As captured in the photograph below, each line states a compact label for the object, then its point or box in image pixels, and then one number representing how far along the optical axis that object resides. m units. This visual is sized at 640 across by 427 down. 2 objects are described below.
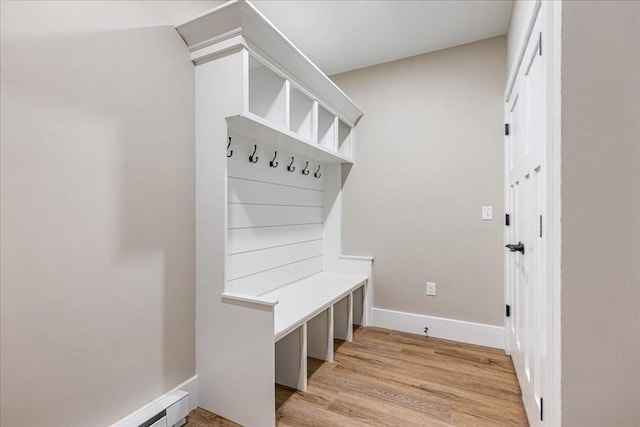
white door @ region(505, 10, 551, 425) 1.26
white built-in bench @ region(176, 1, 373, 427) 1.63
